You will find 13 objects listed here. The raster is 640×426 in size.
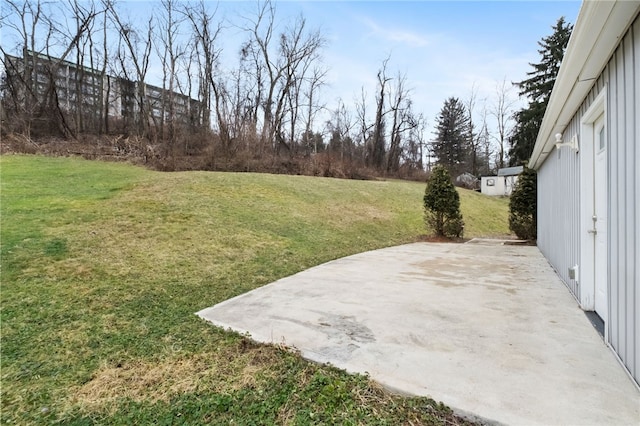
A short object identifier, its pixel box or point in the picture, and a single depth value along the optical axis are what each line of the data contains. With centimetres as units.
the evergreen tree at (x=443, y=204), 974
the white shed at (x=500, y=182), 2560
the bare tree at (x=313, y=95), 2639
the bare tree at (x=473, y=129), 3197
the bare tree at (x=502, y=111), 2905
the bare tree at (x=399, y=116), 3116
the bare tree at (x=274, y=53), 2408
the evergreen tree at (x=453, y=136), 3581
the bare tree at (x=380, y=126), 3014
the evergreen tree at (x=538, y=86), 2480
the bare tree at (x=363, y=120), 3144
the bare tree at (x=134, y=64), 2064
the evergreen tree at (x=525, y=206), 902
